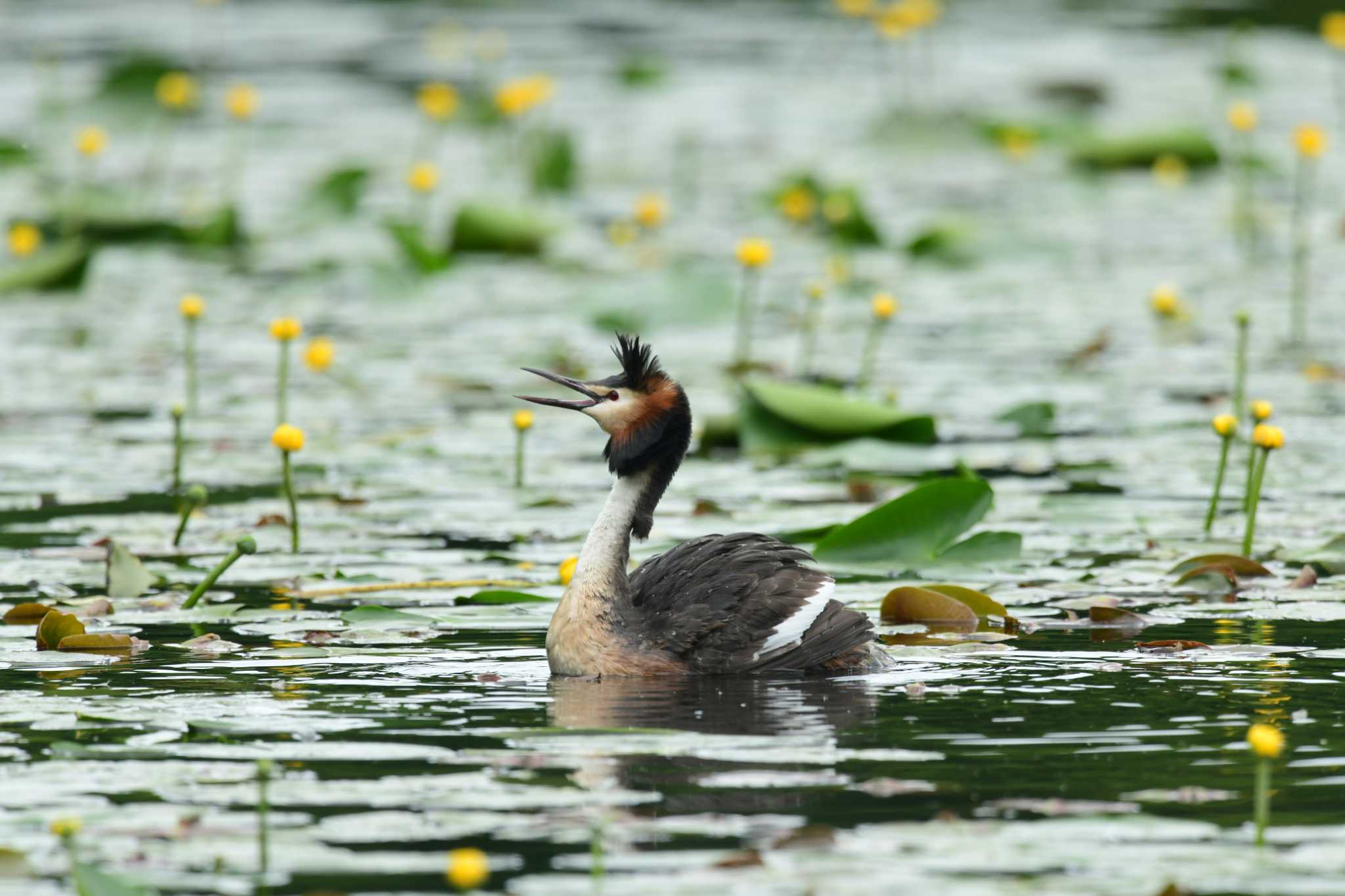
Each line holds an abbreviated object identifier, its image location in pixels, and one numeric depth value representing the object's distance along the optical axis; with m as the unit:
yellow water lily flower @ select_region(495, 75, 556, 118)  34.19
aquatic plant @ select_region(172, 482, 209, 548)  16.48
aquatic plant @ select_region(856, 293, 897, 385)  21.45
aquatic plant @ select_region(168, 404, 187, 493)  18.33
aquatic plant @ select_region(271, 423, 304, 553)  16.30
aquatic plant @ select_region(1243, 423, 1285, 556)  16.03
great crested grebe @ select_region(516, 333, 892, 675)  14.26
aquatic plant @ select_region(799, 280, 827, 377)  23.24
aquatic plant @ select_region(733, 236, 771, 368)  22.12
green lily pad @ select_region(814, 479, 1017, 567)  16.86
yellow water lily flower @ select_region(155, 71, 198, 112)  32.97
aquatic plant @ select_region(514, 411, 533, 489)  18.53
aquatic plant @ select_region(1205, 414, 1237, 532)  16.77
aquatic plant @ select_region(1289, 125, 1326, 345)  27.50
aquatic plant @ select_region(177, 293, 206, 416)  20.80
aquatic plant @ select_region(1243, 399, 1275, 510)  16.28
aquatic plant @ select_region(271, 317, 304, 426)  18.97
